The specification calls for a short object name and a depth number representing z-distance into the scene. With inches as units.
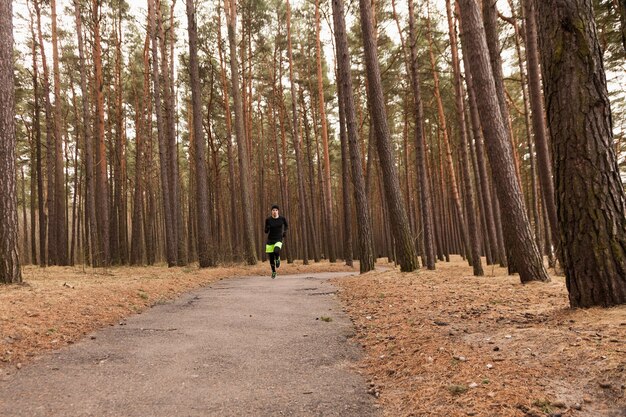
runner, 474.3
